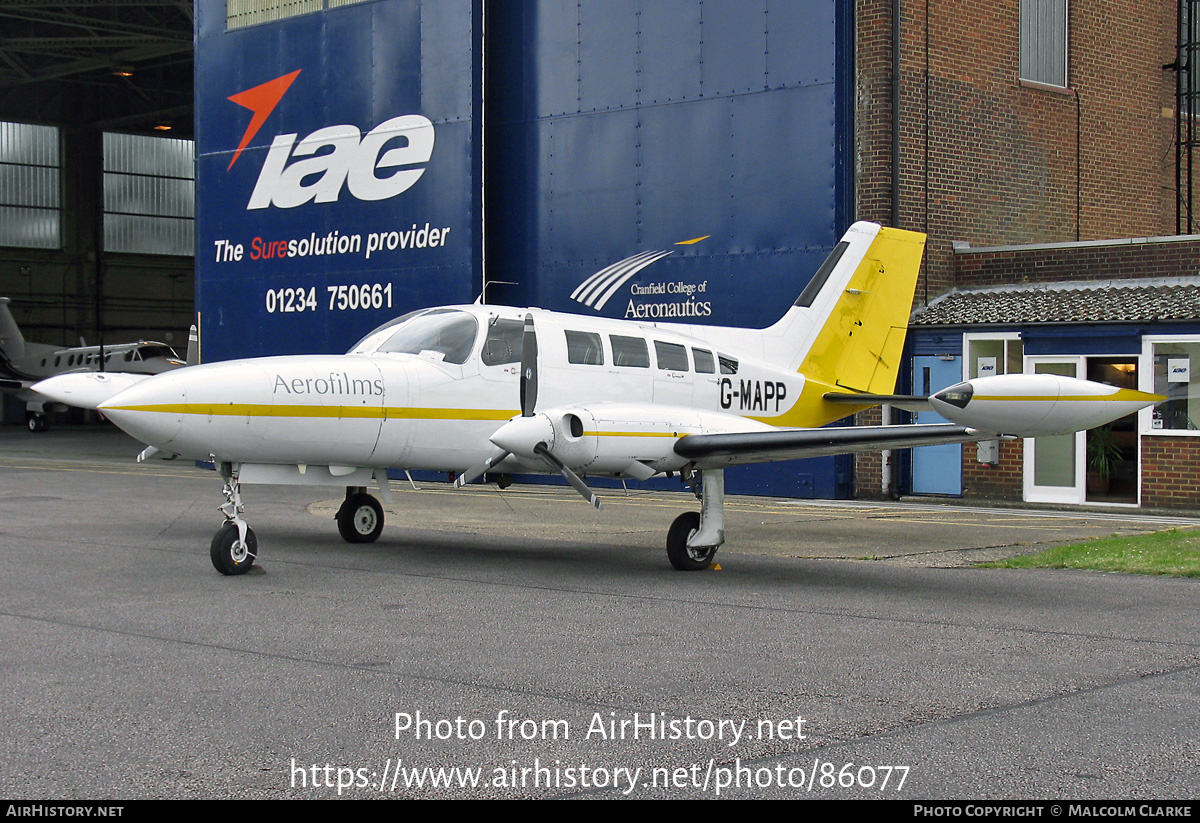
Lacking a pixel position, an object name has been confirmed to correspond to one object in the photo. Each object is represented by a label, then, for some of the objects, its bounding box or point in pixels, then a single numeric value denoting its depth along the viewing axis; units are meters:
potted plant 19.22
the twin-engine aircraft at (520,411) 10.99
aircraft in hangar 44.62
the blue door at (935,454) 20.28
